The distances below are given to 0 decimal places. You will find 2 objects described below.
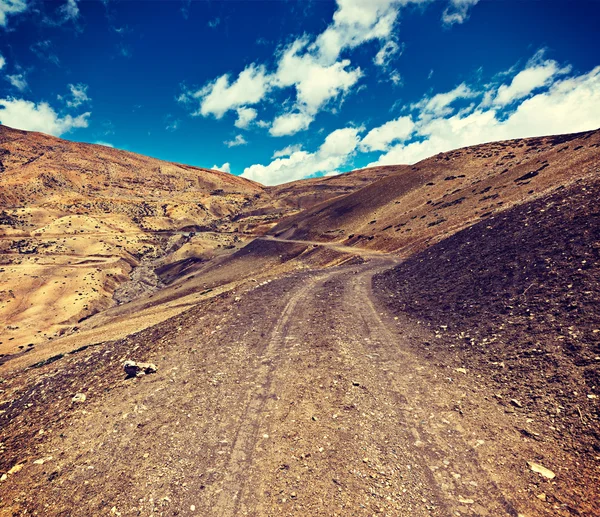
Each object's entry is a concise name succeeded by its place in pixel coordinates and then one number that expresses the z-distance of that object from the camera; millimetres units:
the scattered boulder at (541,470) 6086
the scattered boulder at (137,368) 11836
